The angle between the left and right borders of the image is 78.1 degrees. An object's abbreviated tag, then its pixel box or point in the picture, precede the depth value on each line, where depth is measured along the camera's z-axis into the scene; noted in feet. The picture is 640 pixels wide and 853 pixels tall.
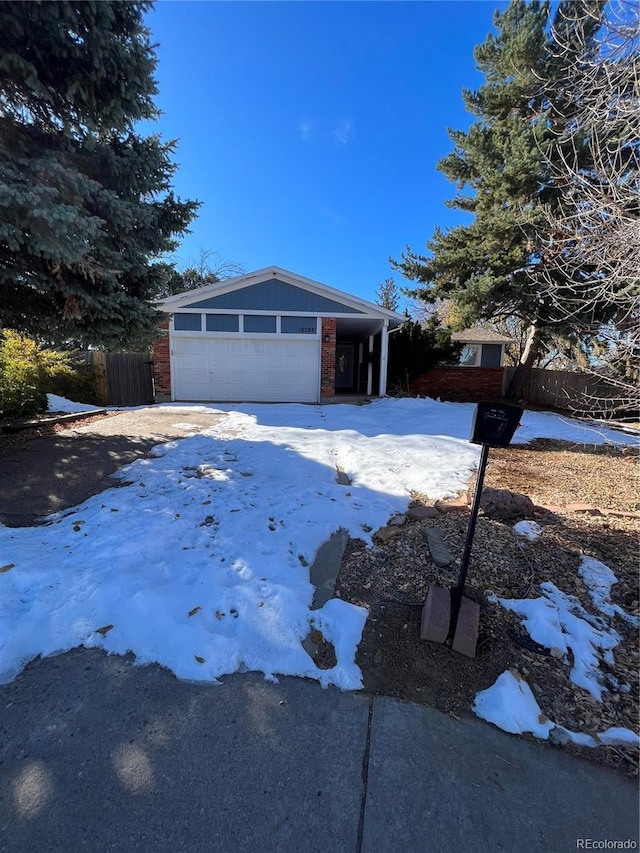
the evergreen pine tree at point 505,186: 35.55
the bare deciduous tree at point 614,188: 11.87
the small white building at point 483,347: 65.00
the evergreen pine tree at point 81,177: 12.81
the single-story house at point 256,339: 39.27
